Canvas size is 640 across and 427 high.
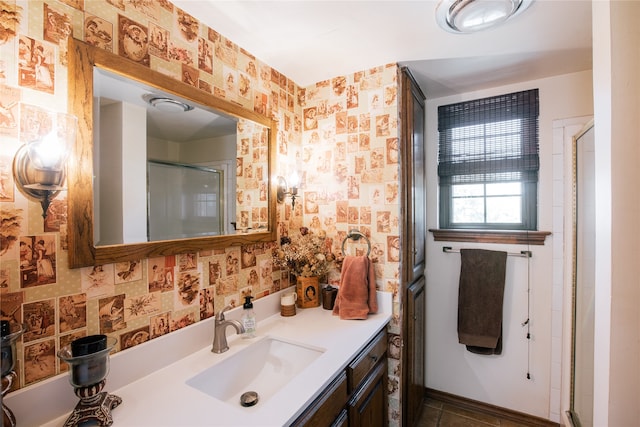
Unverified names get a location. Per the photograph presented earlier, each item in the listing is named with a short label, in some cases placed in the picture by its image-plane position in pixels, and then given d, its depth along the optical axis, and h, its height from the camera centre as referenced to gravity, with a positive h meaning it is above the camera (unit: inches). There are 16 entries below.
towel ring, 70.8 -6.4
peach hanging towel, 66.2 -18.2
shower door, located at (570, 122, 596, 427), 60.2 -15.0
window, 79.5 +13.5
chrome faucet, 51.0 -21.0
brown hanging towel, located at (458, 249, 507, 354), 80.4 -25.0
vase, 72.7 -20.0
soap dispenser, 56.2 -21.1
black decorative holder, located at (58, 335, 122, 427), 32.3 -18.4
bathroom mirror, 37.1 +7.5
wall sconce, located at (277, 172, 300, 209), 73.3 +5.7
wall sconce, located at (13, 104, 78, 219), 33.0 +6.6
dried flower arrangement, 70.9 -11.1
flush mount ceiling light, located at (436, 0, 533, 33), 47.8 +33.5
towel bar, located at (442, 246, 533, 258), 78.3 -11.9
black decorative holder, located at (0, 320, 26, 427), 28.8 -14.5
